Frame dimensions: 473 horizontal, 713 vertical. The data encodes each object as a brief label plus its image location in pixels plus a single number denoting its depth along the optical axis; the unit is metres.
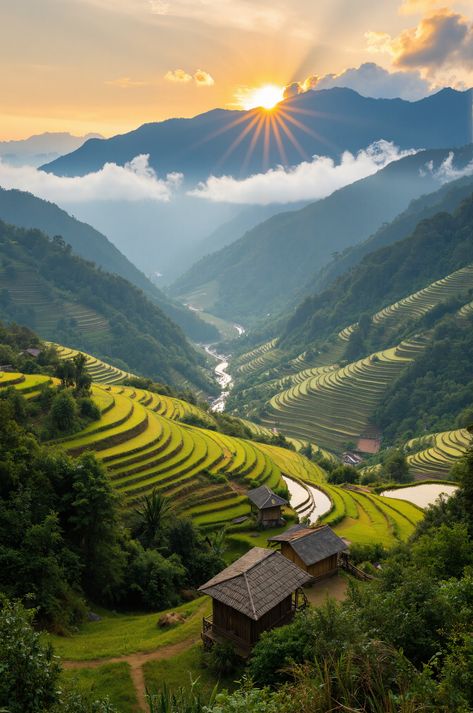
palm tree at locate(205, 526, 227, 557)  25.25
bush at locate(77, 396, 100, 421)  32.94
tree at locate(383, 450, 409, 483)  58.34
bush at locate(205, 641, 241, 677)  15.20
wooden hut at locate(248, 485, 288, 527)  30.28
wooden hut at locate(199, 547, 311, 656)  15.73
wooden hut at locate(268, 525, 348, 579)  22.47
